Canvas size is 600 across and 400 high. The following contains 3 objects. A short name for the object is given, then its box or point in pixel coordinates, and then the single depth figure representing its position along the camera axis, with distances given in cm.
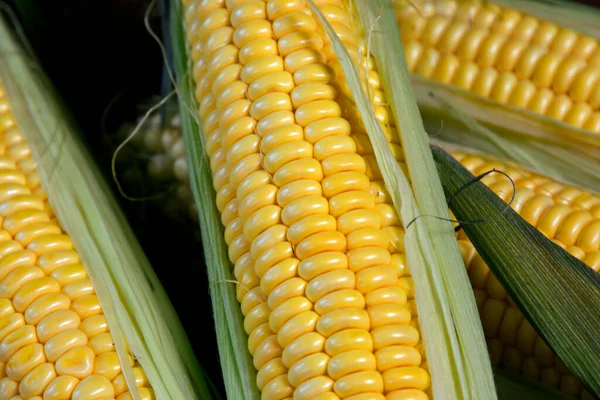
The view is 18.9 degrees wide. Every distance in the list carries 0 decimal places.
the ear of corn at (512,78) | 40
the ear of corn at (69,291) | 34
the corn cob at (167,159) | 41
